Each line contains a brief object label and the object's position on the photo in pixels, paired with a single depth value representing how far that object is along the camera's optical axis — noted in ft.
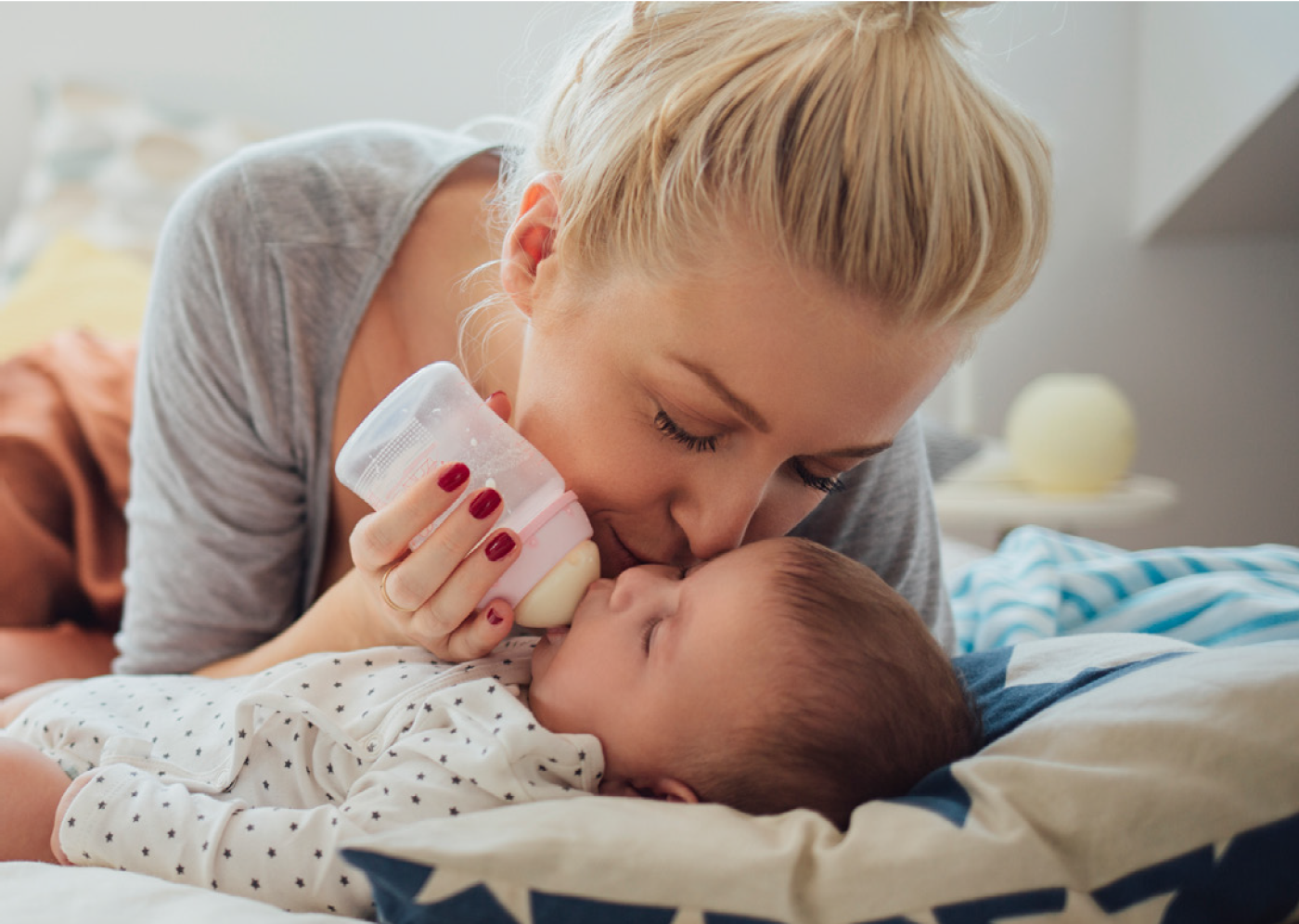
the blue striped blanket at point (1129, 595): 3.57
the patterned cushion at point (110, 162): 8.38
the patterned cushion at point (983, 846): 1.93
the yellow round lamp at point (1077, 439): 7.22
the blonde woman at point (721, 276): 2.57
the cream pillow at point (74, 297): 6.77
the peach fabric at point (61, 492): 4.90
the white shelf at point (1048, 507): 7.07
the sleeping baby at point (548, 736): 2.42
